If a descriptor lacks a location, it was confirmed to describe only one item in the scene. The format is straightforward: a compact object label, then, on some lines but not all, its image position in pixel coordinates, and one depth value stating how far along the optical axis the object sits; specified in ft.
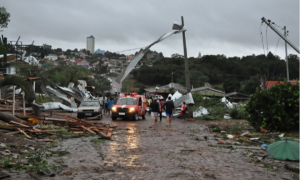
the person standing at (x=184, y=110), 96.13
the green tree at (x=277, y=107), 56.03
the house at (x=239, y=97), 199.99
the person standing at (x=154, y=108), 78.05
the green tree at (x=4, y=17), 128.47
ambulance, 86.43
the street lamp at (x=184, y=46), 93.50
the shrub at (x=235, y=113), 100.48
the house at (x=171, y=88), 248.93
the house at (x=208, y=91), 226.99
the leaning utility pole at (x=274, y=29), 70.90
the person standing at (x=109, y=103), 106.90
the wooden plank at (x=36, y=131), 46.01
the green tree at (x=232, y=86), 273.33
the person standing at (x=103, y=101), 119.45
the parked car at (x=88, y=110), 89.66
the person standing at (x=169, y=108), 74.14
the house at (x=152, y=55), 572.67
